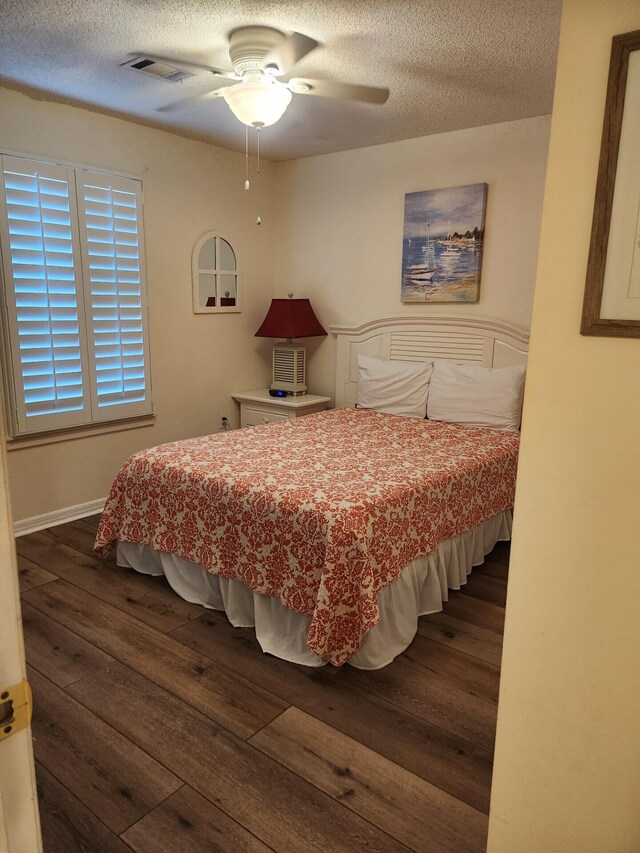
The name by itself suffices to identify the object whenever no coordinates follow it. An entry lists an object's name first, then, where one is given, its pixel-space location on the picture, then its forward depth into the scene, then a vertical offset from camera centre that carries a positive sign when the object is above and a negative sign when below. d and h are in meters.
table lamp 4.50 -0.17
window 3.32 +0.05
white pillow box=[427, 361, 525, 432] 3.64 -0.51
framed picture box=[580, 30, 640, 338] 0.90 +0.17
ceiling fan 2.51 +1.06
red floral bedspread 2.23 -0.86
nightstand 4.46 -0.75
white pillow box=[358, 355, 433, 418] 4.04 -0.52
